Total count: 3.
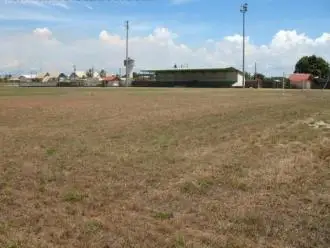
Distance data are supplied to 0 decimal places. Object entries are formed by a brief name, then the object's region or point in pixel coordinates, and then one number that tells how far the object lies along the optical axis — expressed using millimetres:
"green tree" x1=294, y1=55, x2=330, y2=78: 123375
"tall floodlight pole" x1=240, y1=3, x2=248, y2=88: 93000
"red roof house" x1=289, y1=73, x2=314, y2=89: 97562
